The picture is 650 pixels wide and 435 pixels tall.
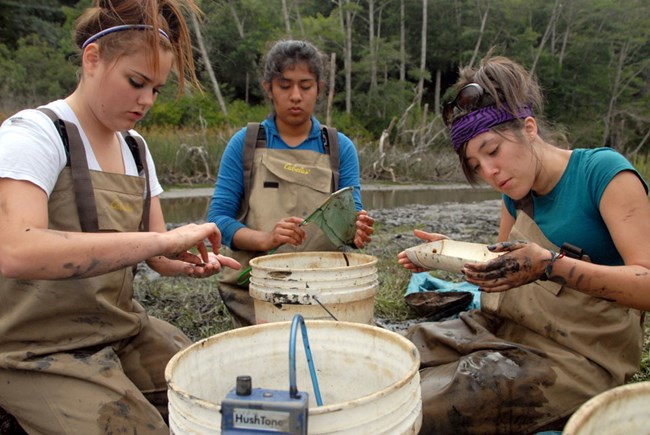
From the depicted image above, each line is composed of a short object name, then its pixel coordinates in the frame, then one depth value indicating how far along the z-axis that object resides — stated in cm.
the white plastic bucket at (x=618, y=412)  104
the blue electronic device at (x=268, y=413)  101
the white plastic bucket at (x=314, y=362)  127
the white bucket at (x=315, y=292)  205
